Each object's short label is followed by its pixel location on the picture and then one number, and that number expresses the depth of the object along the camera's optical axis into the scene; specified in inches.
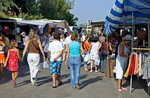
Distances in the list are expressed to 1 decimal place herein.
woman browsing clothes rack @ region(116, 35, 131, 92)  295.2
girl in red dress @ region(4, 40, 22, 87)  327.0
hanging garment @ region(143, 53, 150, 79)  275.3
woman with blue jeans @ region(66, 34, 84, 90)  312.2
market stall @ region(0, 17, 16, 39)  649.7
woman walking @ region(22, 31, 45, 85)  325.7
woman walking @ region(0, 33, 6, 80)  379.6
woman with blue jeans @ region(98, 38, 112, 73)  447.2
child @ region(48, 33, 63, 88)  321.7
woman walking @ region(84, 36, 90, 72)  481.6
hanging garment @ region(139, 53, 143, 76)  287.4
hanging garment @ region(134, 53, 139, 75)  290.0
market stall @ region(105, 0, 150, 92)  280.2
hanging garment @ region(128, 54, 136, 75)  290.8
